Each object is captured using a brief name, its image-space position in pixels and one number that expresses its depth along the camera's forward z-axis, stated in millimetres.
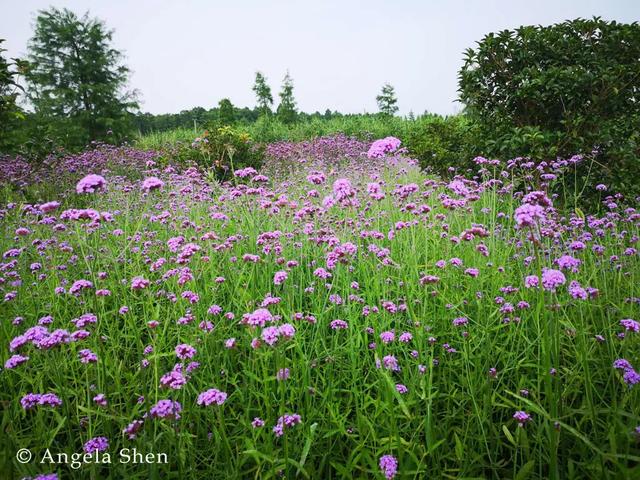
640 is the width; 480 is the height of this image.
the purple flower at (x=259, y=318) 799
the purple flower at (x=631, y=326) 867
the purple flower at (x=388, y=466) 745
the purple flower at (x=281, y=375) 745
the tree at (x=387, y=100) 32515
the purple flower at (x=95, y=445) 800
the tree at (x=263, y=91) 33686
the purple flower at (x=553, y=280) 827
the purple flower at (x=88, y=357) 852
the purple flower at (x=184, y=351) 824
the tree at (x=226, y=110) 22594
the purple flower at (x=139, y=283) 985
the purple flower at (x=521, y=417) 834
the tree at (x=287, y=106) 25011
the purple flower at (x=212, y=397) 781
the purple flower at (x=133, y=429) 818
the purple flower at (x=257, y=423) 836
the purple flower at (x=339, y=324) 1031
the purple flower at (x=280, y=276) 1009
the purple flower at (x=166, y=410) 786
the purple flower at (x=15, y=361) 853
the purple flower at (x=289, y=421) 819
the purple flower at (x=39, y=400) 829
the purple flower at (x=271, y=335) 770
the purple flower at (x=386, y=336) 919
